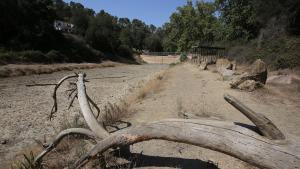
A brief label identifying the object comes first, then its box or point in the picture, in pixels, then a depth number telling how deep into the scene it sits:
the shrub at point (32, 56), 18.34
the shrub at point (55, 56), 20.99
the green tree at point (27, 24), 19.95
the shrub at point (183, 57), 26.77
